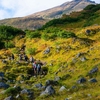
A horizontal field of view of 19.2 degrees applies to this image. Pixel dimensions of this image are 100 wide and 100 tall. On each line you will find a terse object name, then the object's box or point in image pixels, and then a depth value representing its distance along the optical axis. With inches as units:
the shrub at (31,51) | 2288.4
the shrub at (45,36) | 2452.5
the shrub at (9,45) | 2561.5
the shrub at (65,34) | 2381.8
